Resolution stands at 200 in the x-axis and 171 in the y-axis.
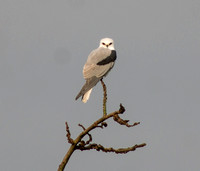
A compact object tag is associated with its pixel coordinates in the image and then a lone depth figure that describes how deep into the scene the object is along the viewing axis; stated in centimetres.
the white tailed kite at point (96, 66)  2008
